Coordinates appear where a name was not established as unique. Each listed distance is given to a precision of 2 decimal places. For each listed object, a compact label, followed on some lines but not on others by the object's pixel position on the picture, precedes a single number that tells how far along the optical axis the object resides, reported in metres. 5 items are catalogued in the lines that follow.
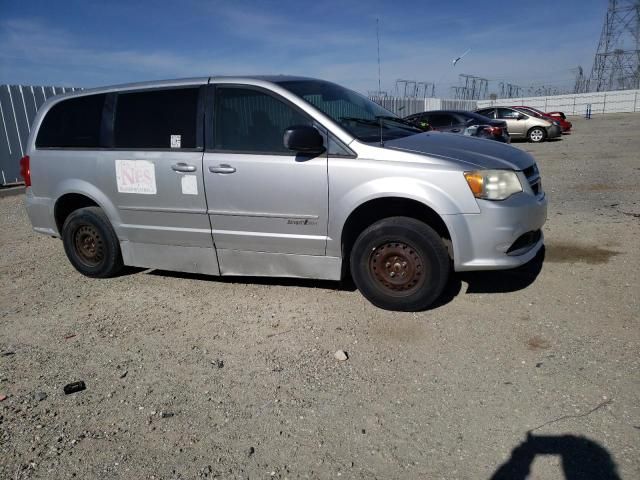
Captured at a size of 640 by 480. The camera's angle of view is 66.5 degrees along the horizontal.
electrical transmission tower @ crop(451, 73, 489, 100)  42.65
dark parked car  13.73
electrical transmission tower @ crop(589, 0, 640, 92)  56.67
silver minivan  3.63
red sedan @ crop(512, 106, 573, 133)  19.06
